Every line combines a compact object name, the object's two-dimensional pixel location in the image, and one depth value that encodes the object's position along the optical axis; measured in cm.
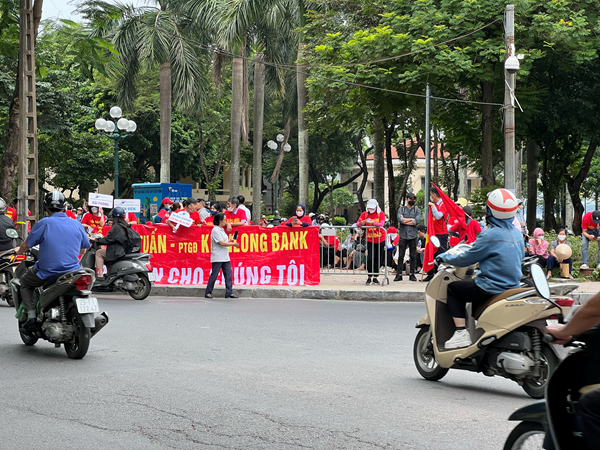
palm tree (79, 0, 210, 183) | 3183
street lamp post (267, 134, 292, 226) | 3819
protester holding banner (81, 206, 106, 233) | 1791
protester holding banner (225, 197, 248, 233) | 1836
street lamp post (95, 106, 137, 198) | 2559
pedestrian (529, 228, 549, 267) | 1794
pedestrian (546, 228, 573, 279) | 1772
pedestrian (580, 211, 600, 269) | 1809
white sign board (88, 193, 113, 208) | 1838
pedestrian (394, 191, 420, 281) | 1711
